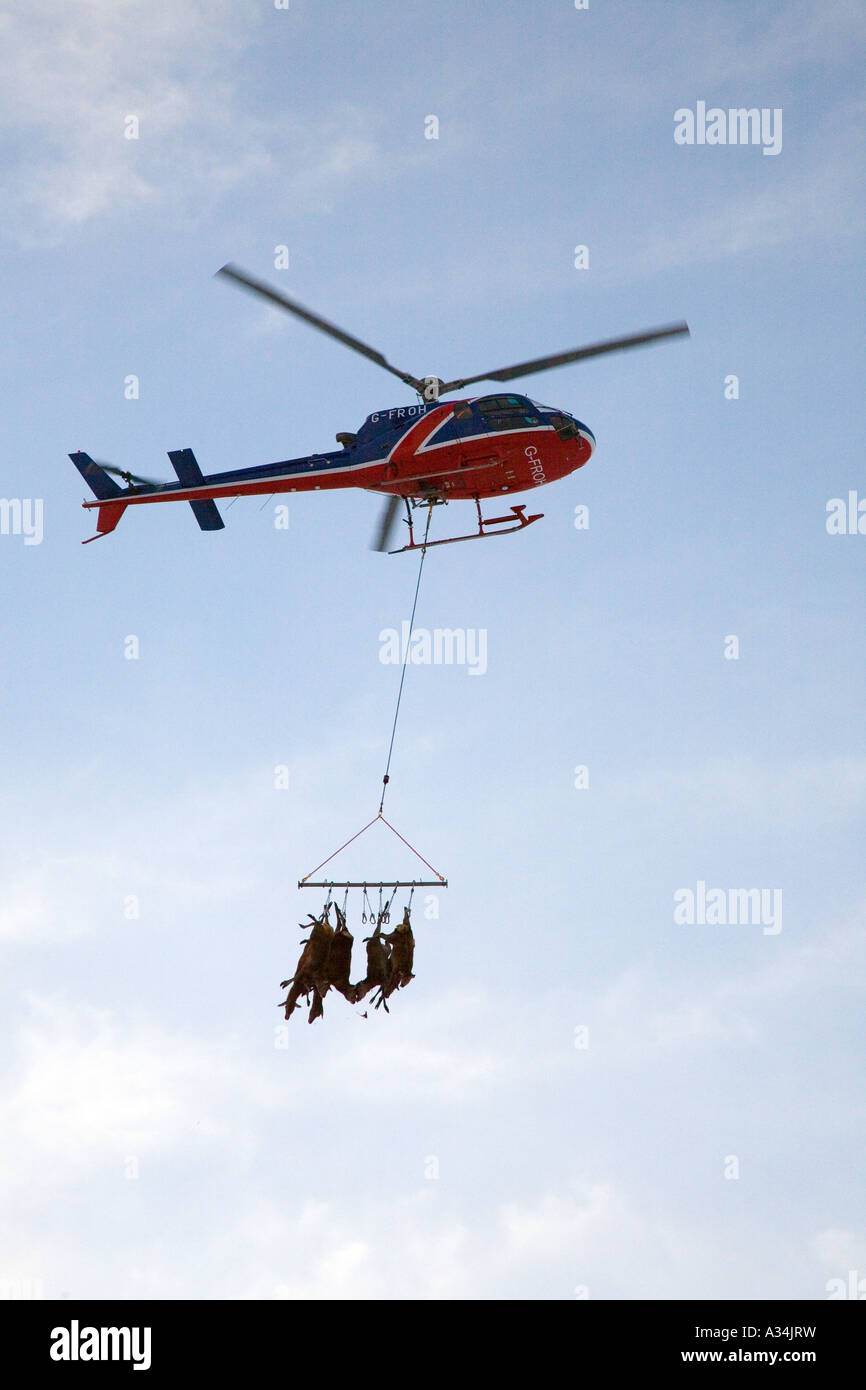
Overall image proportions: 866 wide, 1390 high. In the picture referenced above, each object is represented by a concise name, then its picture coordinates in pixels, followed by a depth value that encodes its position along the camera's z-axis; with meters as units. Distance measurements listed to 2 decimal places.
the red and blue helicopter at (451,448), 31.05
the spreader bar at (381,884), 26.78
